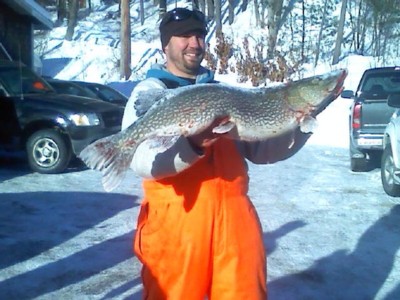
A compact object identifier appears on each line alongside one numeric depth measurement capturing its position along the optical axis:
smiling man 3.07
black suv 11.07
